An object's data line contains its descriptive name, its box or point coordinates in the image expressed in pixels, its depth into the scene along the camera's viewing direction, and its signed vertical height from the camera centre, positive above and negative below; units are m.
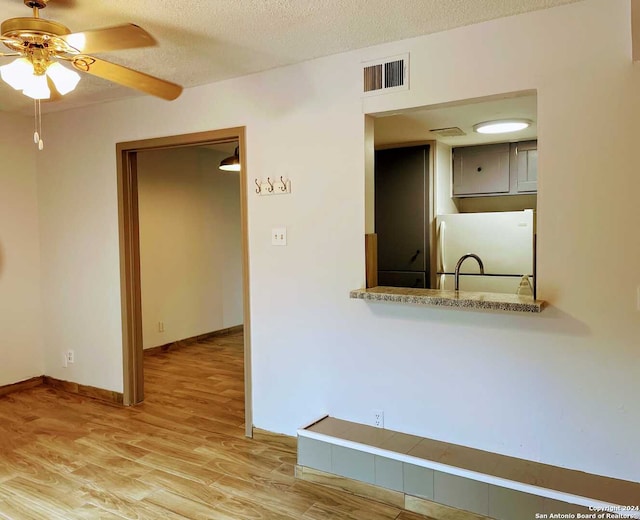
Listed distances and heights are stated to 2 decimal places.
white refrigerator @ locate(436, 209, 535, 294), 4.14 -0.11
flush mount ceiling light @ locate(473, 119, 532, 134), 3.83 +0.87
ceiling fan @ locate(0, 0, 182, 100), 1.93 +0.80
